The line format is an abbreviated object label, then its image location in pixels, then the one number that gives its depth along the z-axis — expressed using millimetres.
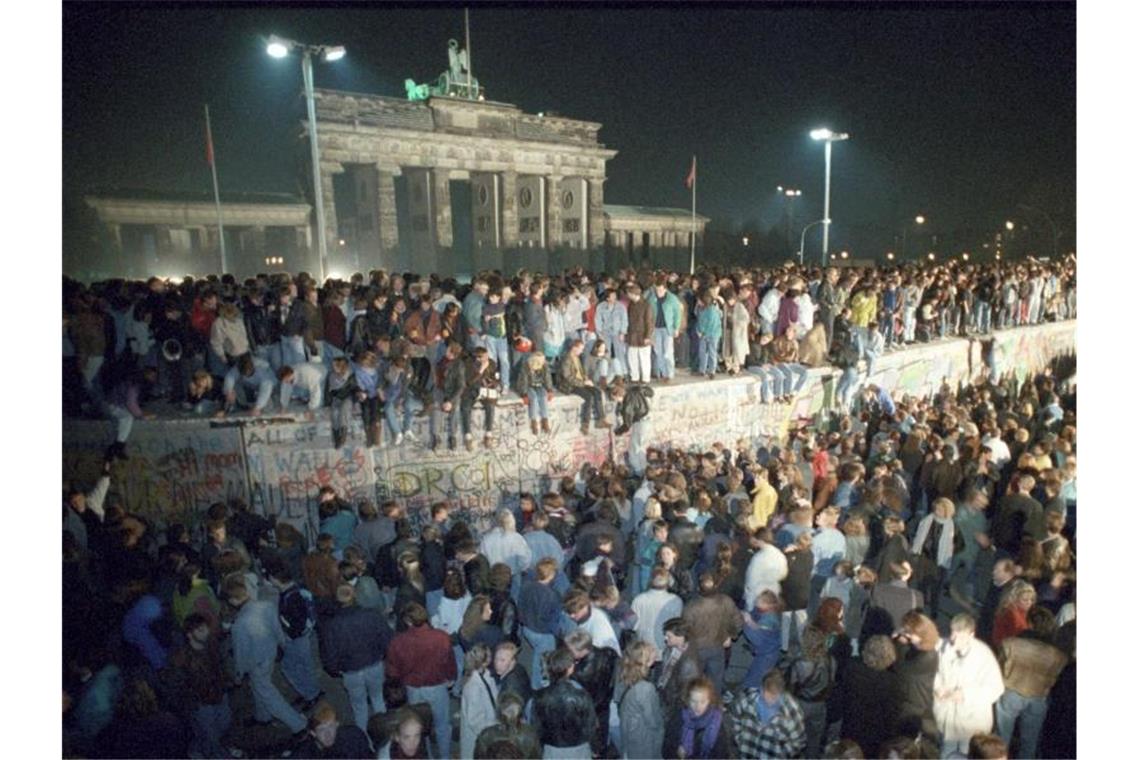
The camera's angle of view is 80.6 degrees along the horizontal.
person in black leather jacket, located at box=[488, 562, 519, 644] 6223
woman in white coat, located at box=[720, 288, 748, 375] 12164
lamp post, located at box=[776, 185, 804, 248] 56453
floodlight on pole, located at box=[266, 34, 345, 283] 11766
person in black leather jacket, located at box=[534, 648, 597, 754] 5262
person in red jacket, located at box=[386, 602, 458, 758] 5730
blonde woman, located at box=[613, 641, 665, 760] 5430
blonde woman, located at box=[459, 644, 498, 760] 5441
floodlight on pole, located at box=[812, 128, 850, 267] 19438
